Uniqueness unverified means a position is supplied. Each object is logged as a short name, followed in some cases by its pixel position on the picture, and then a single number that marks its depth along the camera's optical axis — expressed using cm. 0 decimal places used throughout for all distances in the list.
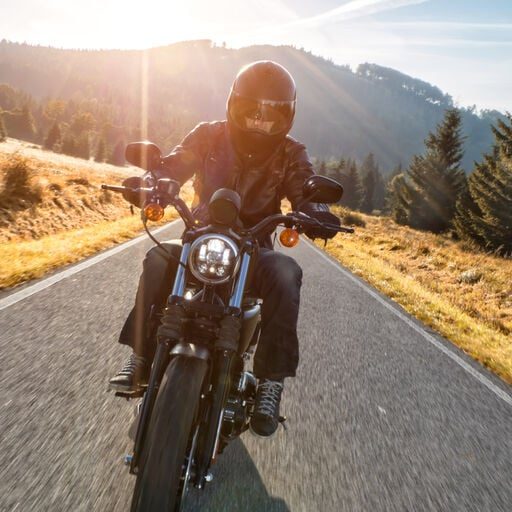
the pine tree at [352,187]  8050
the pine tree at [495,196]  2492
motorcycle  167
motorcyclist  246
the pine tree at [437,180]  3803
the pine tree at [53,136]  7739
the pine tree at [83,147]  7619
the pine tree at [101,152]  7505
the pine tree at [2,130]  6531
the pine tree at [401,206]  4100
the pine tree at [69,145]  7325
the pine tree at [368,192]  9226
